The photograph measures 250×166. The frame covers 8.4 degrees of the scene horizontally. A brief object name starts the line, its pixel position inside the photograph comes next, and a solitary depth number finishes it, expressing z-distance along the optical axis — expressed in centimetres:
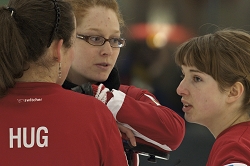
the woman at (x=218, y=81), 423
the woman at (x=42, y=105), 399
